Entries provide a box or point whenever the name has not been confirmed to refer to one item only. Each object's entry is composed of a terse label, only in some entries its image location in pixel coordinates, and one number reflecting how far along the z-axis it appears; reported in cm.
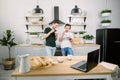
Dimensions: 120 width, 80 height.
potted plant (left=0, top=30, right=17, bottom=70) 421
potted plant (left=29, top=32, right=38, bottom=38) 457
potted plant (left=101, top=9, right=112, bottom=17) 446
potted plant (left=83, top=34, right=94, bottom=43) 457
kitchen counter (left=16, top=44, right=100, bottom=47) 423
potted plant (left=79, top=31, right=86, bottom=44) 470
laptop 167
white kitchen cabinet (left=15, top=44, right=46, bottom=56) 409
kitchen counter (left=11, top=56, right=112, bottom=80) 163
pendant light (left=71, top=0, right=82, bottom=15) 449
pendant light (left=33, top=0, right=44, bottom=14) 442
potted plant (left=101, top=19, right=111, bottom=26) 450
